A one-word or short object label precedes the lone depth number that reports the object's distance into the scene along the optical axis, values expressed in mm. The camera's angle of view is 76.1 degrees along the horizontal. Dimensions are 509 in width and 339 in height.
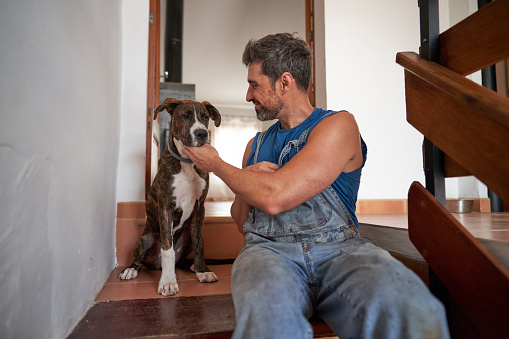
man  856
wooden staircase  885
